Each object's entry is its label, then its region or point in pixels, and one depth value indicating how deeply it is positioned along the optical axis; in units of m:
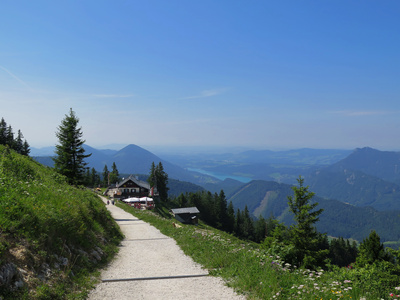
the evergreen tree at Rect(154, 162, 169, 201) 96.81
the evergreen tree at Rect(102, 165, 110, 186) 113.17
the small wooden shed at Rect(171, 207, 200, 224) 83.25
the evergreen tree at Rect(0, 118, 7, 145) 78.60
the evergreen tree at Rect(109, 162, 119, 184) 112.50
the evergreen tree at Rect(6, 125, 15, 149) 82.23
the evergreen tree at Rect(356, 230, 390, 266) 41.78
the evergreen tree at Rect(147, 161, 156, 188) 94.83
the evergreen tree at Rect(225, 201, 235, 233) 115.31
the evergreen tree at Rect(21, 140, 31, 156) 91.96
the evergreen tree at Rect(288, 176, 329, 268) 28.42
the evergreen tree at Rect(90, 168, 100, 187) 114.52
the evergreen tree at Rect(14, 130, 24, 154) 87.86
